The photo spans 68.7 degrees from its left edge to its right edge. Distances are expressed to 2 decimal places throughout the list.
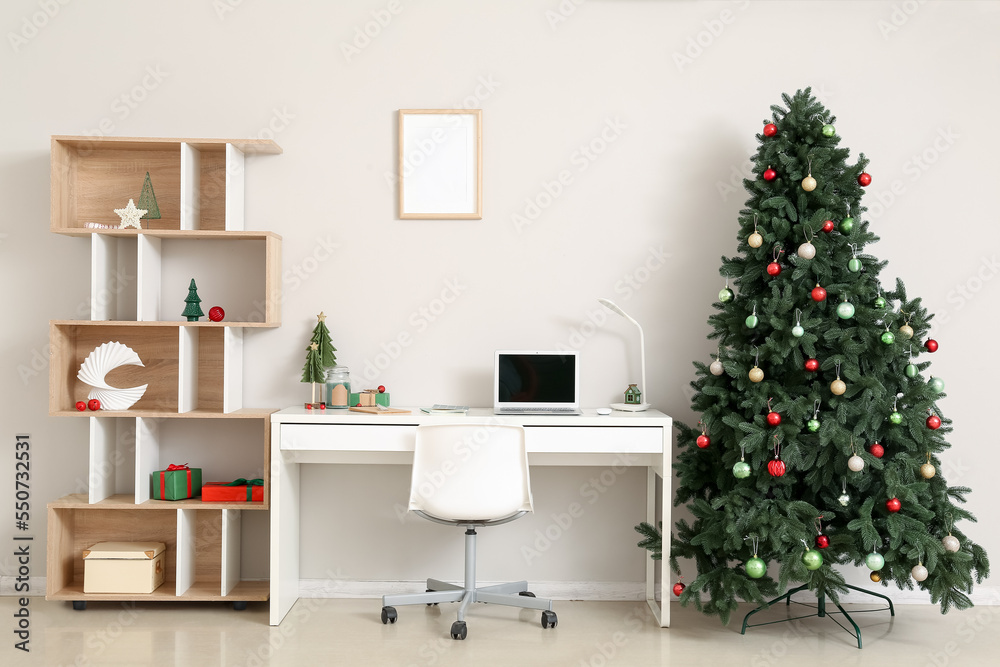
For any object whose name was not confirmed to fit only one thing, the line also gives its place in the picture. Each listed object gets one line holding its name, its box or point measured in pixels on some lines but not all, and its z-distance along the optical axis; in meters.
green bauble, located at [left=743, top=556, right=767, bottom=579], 2.51
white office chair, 2.61
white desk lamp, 2.92
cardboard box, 2.89
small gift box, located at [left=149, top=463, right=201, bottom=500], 2.95
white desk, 2.75
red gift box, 2.95
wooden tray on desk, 2.84
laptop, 2.93
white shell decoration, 2.89
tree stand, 2.65
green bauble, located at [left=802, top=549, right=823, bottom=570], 2.47
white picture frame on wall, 3.13
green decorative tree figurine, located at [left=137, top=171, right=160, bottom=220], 3.03
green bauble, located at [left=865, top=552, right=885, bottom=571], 2.45
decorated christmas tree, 2.51
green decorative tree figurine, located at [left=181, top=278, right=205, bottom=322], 3.00
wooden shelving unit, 2.92
